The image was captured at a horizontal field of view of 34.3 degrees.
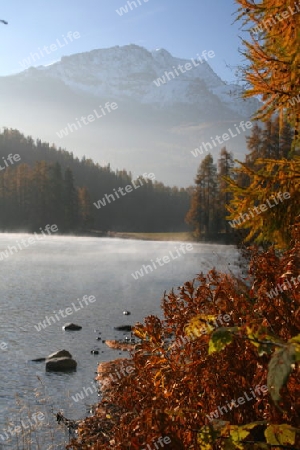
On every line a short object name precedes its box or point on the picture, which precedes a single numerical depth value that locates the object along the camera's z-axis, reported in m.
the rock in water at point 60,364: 14.39
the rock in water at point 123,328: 20.36
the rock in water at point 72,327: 20.16
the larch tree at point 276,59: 4.78
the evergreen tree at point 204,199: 84.38
